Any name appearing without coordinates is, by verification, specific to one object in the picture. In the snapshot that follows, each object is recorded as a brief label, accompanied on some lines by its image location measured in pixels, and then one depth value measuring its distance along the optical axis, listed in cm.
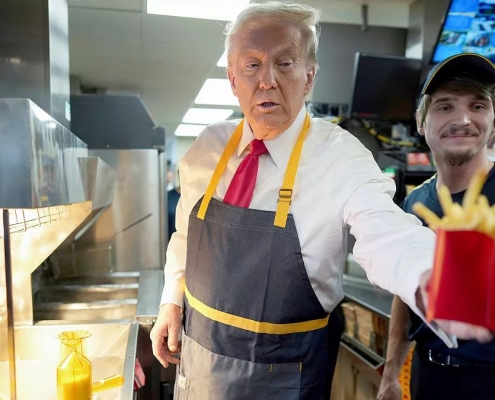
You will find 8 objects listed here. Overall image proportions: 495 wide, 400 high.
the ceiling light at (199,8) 283
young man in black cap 122
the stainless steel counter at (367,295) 225
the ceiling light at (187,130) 959
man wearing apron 100
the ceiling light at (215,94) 522
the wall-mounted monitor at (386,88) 285
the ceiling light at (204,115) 741
